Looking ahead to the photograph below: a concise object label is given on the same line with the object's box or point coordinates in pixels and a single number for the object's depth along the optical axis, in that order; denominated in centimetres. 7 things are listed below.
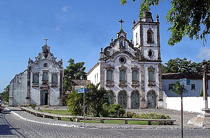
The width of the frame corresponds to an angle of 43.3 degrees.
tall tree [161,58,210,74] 5725
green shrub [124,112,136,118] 2225
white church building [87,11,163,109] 3950
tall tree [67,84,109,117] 2117
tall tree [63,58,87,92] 6694
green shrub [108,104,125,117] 2184
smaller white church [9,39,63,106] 4047
